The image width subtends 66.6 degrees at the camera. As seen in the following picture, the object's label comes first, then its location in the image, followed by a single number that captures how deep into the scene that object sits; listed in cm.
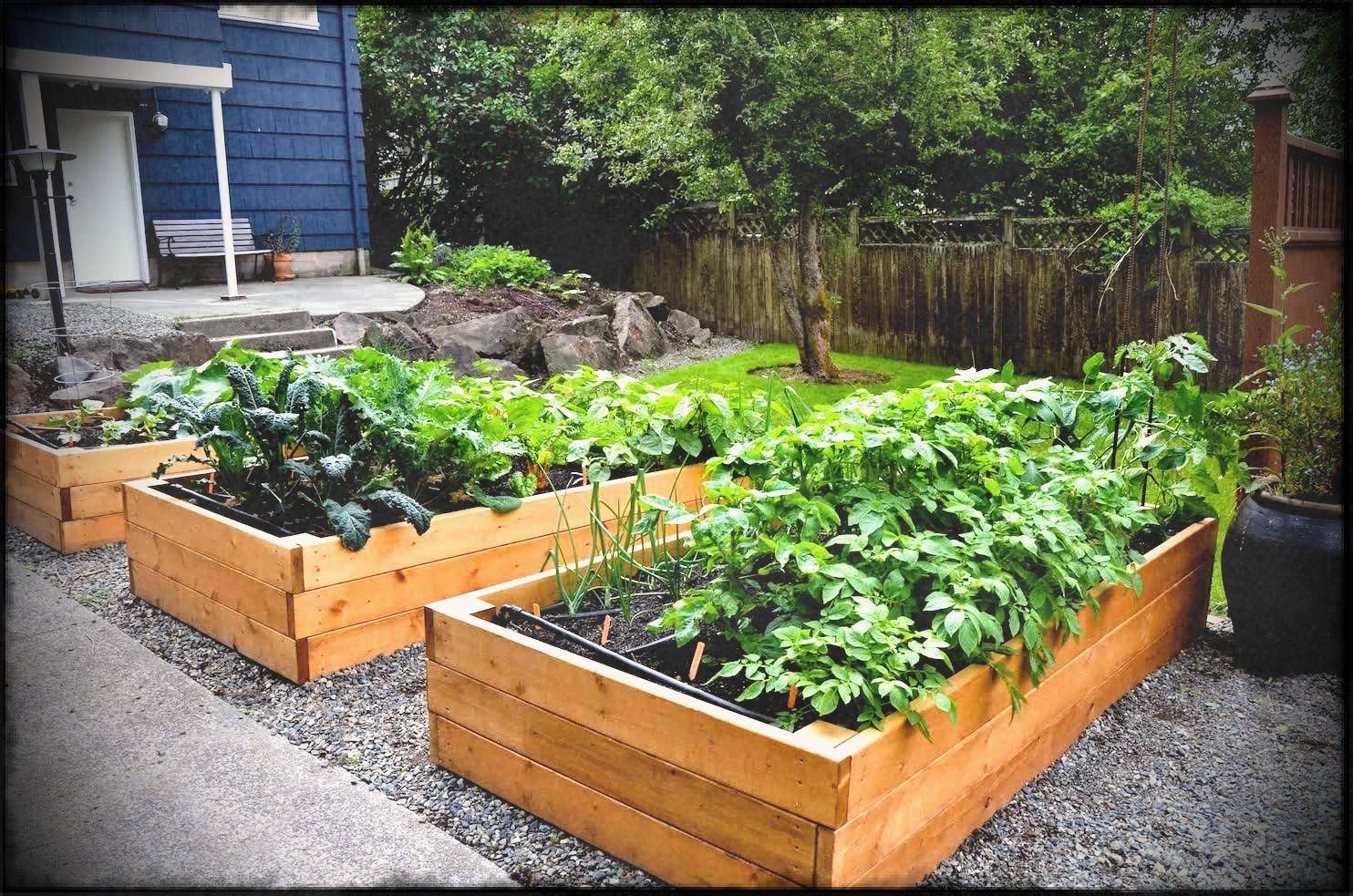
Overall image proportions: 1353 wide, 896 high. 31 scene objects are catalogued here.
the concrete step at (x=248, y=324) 742
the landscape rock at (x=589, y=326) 870
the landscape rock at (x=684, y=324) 1000
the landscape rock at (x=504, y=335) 805
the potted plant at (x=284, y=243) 1022
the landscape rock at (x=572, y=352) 824
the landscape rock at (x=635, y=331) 900
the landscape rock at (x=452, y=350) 779
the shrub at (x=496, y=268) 949
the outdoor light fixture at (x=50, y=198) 615
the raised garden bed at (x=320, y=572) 304
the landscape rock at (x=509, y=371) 792
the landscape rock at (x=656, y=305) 1018
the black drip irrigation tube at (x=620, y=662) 207
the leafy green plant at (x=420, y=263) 971
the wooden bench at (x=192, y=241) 954
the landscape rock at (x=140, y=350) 645
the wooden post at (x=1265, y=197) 410
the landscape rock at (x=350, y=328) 773
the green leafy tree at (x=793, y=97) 656
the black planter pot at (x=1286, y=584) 296
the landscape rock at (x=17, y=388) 566
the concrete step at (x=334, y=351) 737
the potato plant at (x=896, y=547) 204
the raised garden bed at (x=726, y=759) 185
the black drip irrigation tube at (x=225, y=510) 335
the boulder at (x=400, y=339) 748
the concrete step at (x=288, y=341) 729
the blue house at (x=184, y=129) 826
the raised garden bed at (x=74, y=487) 429
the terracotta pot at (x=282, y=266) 1020
